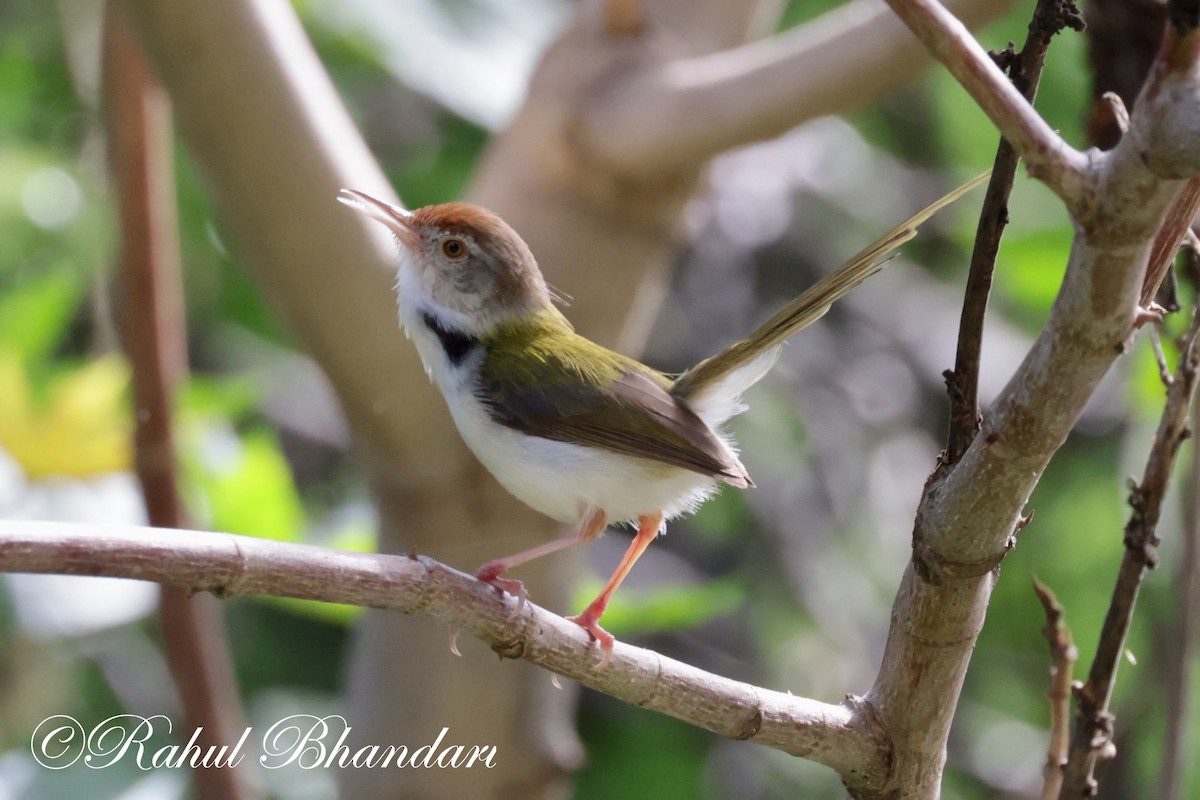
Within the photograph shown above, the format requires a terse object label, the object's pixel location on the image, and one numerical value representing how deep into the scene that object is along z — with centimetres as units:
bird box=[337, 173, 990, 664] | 536
